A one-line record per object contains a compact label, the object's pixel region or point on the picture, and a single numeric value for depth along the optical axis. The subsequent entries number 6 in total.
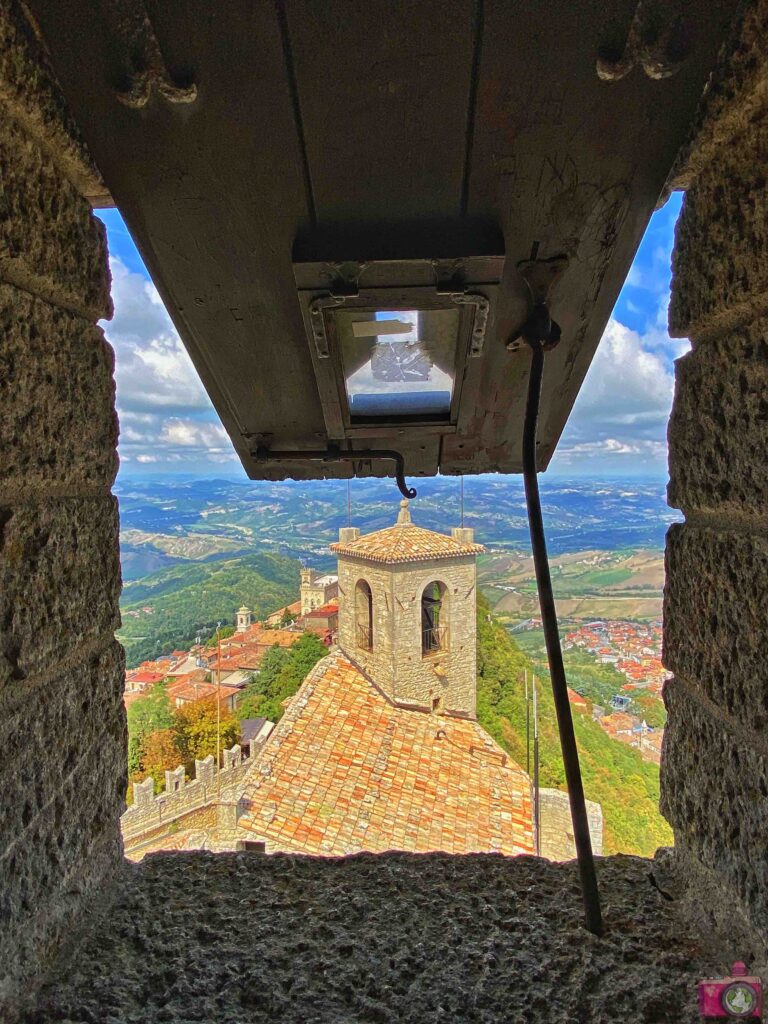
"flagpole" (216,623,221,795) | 8.69
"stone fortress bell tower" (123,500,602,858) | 6.53
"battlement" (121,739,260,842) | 7.27
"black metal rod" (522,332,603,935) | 0.62
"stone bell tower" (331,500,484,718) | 10.11
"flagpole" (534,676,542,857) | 6.63
